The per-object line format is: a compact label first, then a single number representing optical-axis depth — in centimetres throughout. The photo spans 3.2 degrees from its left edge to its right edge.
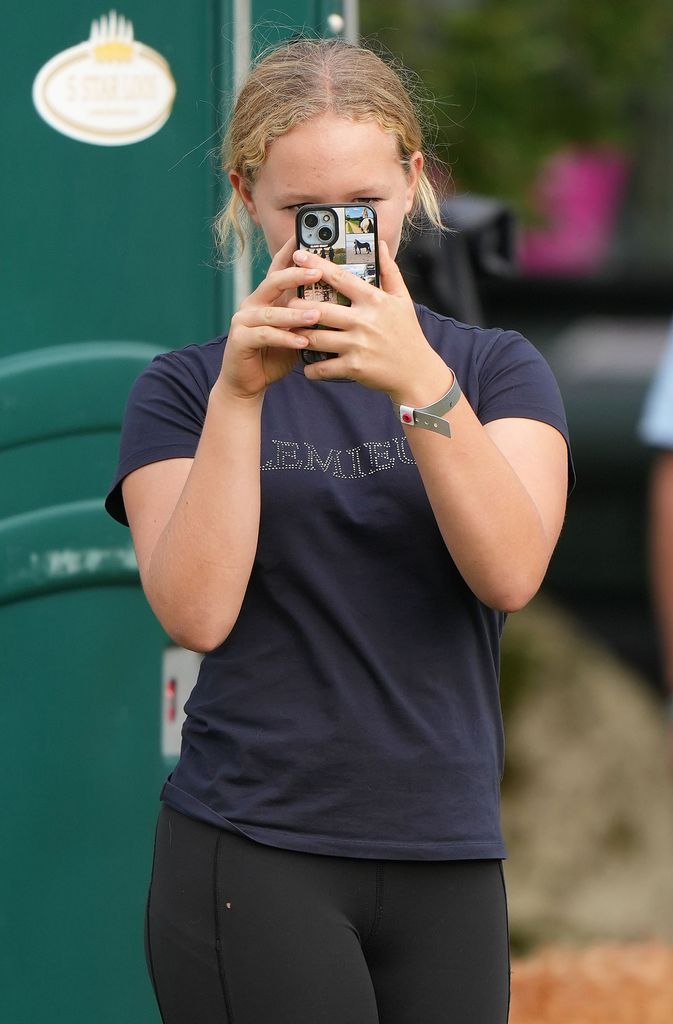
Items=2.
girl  1138
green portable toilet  1206
